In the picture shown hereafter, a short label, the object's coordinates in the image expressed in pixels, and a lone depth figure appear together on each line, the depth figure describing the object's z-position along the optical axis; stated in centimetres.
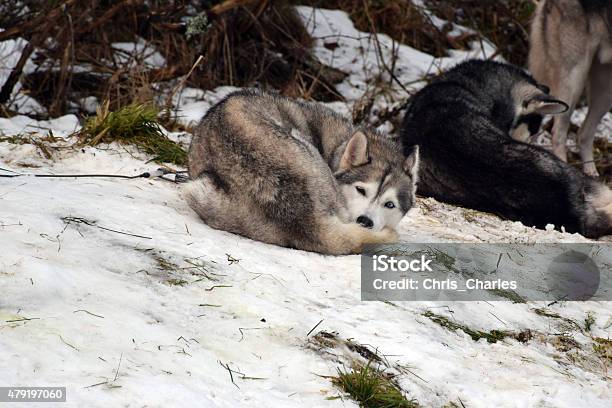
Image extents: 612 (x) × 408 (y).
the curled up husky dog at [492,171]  1242
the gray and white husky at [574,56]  1619
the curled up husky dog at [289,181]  926
